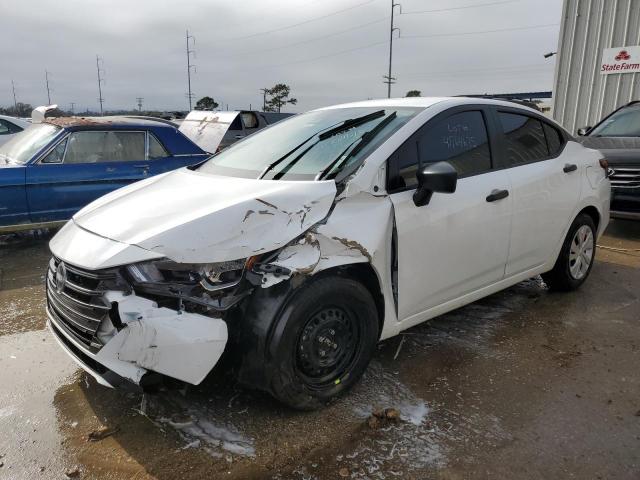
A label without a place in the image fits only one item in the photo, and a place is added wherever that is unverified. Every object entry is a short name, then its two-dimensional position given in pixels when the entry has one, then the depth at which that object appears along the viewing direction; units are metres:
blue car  5.90
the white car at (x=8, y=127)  9.61
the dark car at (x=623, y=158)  6.55
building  10.80
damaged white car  2.37
